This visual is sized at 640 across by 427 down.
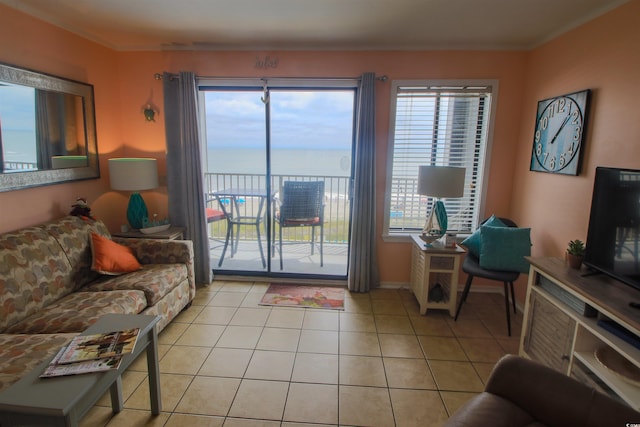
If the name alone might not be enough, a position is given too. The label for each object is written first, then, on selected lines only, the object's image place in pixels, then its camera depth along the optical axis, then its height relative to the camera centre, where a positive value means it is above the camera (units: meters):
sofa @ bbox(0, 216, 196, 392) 1.78 -0.90
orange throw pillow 2.53 -0.75
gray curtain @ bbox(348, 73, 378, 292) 3.18 -0.30
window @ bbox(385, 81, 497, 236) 3.23 +0.32
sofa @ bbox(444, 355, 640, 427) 1.21 -0.89
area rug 3.21 -1.32
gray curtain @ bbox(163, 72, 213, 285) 3.27 +0.01
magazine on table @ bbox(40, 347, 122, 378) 1.33 -0.85
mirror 2.29 +0.24
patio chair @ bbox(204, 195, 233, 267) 3.95 -0.60
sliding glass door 3.50 -0.07
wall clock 2.39 +0.33
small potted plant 2.05 -0.49
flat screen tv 1.69 -0.27
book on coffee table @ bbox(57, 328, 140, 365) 1.42 -0.84
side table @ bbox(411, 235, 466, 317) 2.91 -0.89
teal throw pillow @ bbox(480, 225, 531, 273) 2.65 -0.61
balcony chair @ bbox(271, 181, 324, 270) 3.82 -0.44
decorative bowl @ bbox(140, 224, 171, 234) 3.20 -0.65
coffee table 1.17 -0.87
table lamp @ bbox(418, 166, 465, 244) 2.78 -0.08
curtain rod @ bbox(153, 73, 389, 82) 3.19 +0.89
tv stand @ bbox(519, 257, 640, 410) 1.52 -0.80
